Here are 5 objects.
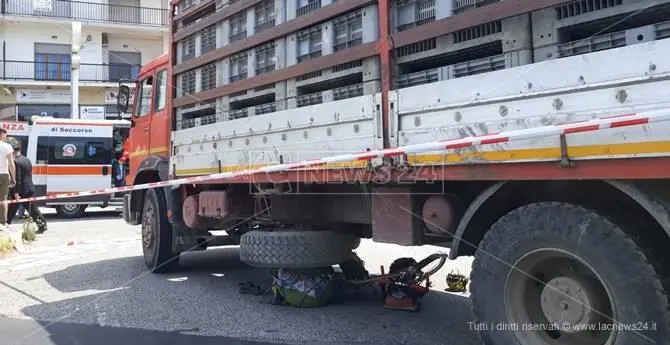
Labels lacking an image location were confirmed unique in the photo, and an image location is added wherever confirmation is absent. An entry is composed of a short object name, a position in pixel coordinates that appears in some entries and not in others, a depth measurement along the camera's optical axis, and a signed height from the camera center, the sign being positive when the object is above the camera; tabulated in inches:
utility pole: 756.0 +178.4
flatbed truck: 109.8 +9.9
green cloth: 213.8 -36.1
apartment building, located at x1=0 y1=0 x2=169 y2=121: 1117.1 +286.8
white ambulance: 619.2 +40.4
